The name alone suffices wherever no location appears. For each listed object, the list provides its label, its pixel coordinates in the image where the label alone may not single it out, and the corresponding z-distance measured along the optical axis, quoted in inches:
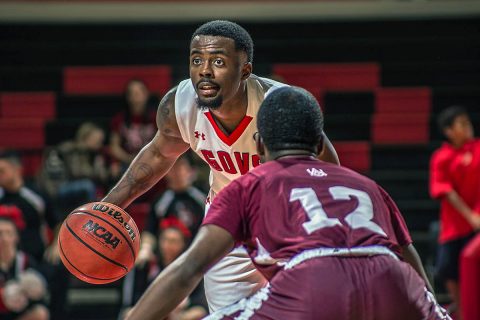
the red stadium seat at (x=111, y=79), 605.2
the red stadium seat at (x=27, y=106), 603.4
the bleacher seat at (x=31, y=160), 575.2
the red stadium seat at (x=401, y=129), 592.9
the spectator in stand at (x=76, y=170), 482.1
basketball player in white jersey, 243.5
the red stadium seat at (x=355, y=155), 571.1
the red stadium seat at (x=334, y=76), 604.3
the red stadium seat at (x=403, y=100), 607.9
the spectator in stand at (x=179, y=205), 451.4
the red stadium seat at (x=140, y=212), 518.0
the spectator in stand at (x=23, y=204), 462.1
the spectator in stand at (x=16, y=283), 419.4
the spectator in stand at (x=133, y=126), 521.6
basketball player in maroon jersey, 175.9
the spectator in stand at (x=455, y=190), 464.2
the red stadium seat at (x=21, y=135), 587.5
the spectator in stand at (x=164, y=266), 405.7
